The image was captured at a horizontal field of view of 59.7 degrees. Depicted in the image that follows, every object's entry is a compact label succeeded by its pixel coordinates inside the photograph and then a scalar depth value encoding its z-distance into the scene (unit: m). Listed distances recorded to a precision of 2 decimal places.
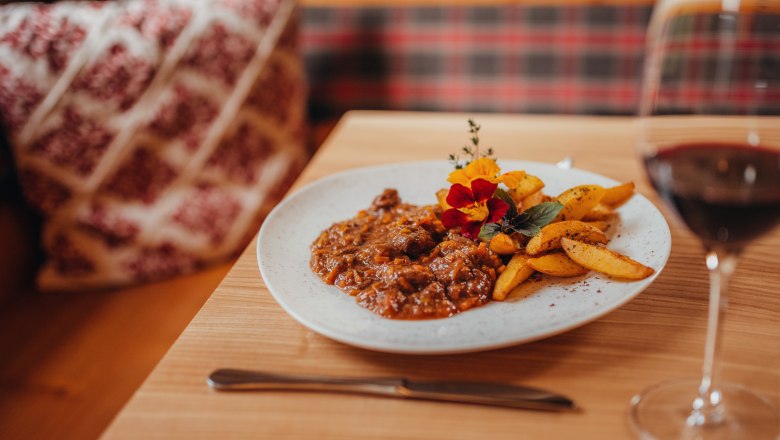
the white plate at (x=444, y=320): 0.78
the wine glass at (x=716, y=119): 0.61
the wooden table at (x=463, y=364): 0.73
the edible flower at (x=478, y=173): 1.00
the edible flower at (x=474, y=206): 0.97
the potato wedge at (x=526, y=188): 1.05
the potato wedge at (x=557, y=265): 0.91
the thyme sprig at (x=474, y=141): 0.98
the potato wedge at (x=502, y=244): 0.94
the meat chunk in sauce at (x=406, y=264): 0.87
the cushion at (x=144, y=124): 2.19
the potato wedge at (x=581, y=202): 1.02
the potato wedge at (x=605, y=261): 0.86
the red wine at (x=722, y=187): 0.59
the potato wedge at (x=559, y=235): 0.92
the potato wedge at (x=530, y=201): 1.06
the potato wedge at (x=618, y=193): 1.08
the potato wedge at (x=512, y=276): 0.88
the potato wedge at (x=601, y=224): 1.04
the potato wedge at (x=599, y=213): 1.06
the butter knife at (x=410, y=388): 0.74
